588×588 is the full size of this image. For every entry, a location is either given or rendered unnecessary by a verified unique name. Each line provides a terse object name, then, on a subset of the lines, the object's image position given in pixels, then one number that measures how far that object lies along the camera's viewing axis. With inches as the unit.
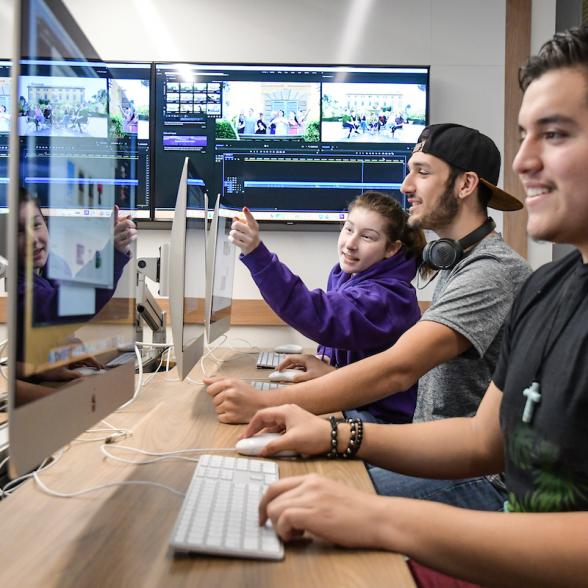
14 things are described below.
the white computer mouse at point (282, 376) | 65.7
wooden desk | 22.7
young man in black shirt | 25.5
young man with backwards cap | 47.4
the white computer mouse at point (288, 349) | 92.7
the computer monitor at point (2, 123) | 107.5
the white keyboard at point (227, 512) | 24.4
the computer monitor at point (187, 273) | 47.4
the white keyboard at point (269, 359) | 79.7
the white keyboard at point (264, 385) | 59.6
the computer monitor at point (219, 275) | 65.3
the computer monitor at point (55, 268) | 21.9
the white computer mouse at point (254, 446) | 37.6
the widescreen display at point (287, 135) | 115.3
